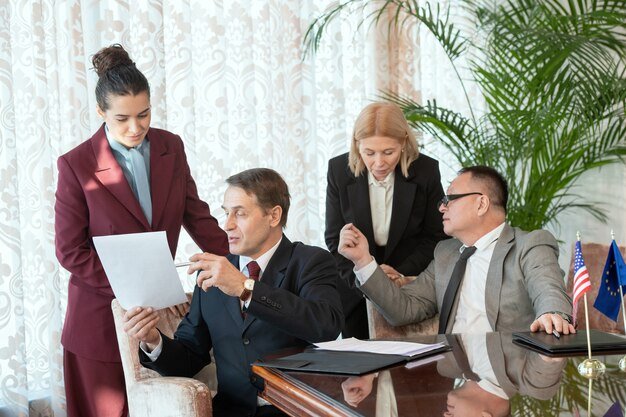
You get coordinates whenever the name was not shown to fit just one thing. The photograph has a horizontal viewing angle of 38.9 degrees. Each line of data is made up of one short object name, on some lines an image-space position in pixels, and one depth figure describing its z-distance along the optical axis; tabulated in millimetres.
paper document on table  2445
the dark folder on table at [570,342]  2449
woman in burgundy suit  3068
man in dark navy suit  2604
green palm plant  4477
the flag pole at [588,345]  2246
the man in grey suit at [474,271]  3092
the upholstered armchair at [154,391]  2492
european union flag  2633
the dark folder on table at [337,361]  2240
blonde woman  3695
